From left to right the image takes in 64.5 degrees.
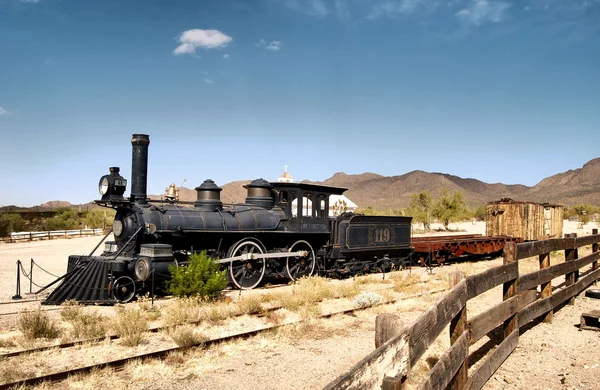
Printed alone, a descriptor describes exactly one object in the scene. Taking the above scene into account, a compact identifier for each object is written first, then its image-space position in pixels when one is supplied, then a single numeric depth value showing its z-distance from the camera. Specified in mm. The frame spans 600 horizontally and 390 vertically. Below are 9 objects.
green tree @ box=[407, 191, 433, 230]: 50225
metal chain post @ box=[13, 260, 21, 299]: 11198
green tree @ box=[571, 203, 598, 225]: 58981
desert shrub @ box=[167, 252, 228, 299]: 10547
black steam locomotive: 10867
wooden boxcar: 23750
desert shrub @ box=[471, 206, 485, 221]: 72650
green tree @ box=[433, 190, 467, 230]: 48406
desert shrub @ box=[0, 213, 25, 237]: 39162
